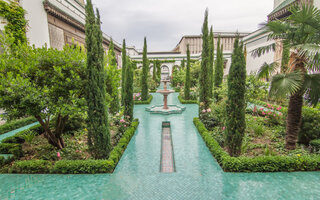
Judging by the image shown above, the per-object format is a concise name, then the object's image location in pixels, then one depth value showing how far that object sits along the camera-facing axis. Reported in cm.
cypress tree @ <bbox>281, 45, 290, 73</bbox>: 997
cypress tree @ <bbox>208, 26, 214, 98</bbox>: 1132
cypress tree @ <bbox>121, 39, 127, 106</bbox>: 1480
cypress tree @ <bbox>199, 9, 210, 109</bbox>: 826
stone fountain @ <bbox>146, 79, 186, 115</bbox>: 1042
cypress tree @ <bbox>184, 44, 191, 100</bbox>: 1398
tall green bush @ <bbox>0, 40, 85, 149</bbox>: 381
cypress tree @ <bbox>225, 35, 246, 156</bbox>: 431
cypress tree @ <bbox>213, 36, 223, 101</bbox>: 1247
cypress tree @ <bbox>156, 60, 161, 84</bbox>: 3078
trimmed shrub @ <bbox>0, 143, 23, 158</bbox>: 472
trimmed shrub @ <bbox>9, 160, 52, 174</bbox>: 413
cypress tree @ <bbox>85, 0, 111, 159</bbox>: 405
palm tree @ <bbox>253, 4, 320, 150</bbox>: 418
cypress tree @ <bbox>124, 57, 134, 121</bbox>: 755
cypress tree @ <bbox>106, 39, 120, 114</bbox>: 540
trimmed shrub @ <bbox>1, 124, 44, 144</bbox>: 565
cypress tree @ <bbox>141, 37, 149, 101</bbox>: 1446
